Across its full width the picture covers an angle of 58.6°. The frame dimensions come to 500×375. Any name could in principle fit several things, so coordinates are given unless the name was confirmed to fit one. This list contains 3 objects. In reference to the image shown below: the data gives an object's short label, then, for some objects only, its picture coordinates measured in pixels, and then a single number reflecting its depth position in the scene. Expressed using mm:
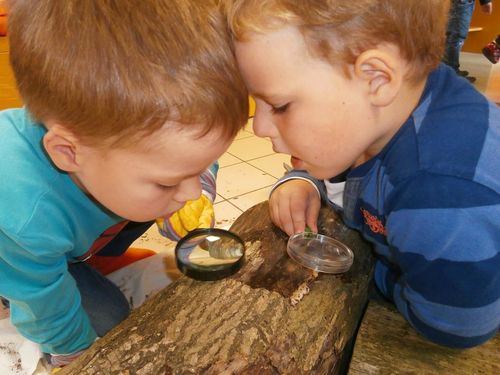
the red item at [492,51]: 4164
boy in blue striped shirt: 602
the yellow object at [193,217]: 1157
